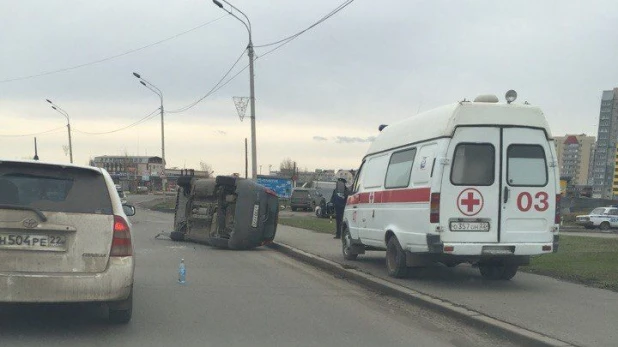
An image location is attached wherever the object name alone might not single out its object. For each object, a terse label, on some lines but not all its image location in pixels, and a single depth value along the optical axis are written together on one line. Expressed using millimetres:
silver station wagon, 5129
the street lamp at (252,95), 22109
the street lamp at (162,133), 39400
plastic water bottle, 8904
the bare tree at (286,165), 143525
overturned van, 14727
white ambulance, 8172
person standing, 16531
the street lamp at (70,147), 57016
